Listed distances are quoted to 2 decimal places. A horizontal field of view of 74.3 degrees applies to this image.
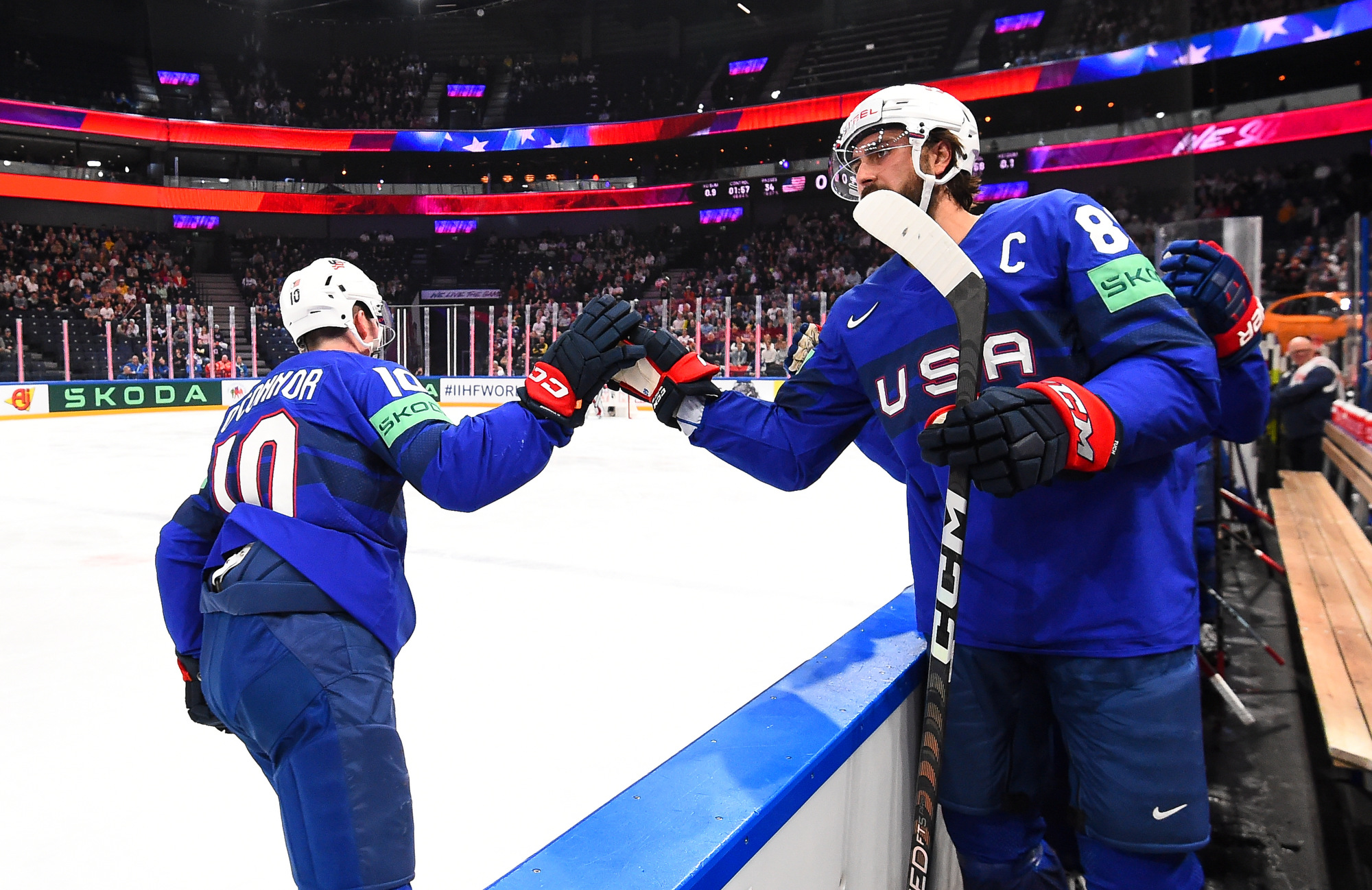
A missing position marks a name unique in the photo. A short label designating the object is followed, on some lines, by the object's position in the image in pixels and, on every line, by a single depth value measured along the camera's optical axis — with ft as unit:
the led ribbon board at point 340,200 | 78.95
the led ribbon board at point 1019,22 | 75.56
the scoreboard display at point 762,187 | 82.99
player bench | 6.74
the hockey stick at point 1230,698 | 9.71
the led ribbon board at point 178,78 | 89.71
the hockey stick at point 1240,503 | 14.21
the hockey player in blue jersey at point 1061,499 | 3.92
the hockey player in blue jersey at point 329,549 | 4.21
